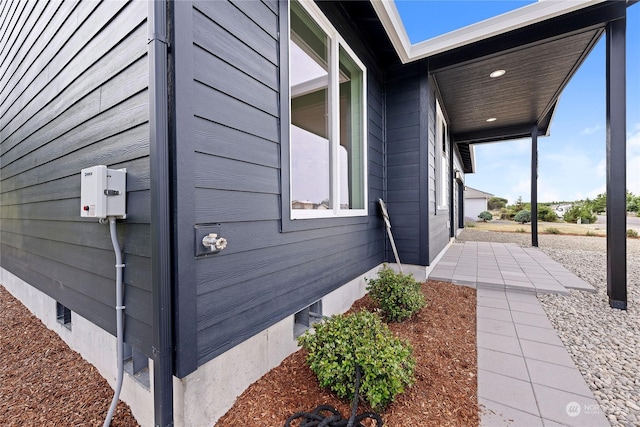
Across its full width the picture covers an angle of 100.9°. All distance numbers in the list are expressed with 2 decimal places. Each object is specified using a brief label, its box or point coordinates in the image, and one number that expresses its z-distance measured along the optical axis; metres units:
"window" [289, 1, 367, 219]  2.23
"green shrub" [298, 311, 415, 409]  1.43
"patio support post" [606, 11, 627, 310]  2.78
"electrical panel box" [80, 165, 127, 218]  1.35
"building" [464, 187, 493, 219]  24.11
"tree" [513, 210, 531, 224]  17.81
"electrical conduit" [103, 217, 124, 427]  1.41
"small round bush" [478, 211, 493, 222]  21.52
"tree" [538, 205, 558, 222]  16.63
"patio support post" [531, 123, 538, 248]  6.53
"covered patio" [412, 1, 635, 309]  2.80
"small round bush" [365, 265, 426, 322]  2.56
